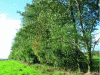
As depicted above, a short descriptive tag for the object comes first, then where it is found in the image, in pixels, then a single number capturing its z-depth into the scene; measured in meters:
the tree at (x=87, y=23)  8.33
